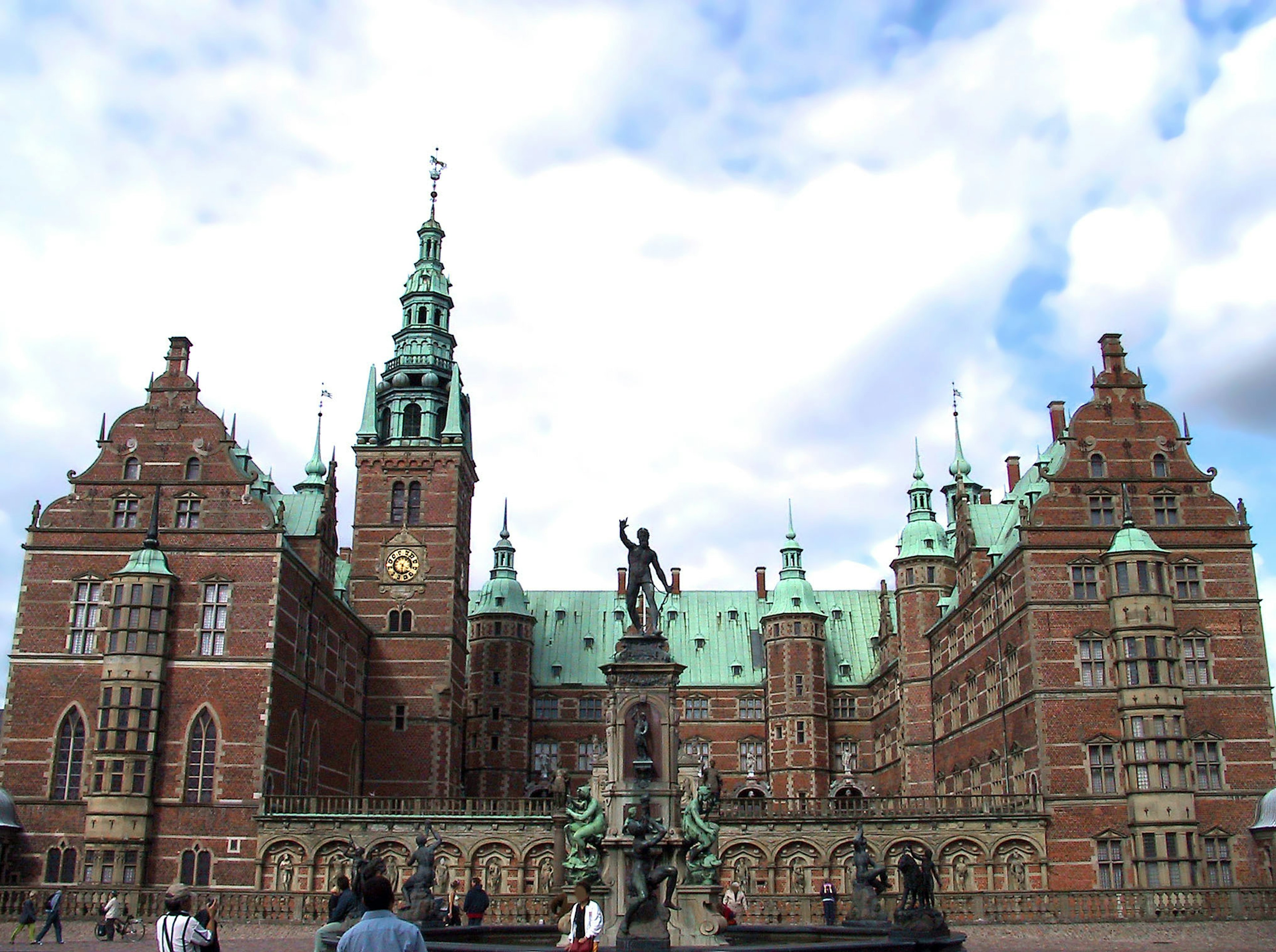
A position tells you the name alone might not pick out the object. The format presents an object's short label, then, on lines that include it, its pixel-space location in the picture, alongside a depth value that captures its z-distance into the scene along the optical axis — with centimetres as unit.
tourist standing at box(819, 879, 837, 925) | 3141
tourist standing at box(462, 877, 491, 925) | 2380
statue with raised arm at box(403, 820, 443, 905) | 2100
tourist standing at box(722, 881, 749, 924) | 2944
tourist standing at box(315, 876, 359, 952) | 1616
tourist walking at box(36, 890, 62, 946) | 2905
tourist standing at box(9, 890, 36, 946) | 3100
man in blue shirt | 721
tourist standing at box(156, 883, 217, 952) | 961
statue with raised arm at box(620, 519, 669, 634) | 2495
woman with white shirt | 1389
